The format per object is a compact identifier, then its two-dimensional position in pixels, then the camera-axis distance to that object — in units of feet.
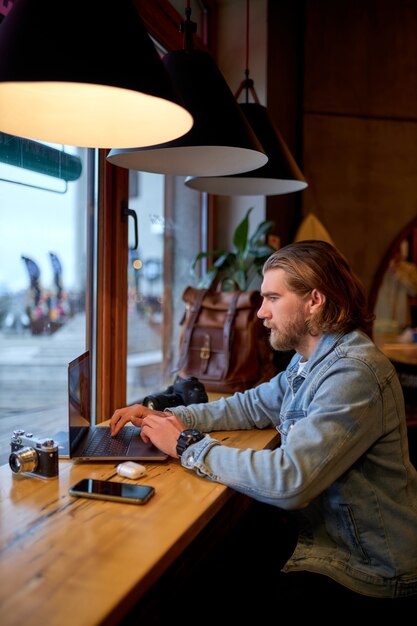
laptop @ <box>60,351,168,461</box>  4.78
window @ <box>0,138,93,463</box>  5.84
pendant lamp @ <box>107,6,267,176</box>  4.53
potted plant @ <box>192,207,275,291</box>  9.02
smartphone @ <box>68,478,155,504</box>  3.91
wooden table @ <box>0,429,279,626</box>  2.67
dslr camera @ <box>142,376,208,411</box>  6.24
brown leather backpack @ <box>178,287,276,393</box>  7.89
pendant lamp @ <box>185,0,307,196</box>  6.21
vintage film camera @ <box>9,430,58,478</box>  4.36
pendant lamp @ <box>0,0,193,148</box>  3.00
